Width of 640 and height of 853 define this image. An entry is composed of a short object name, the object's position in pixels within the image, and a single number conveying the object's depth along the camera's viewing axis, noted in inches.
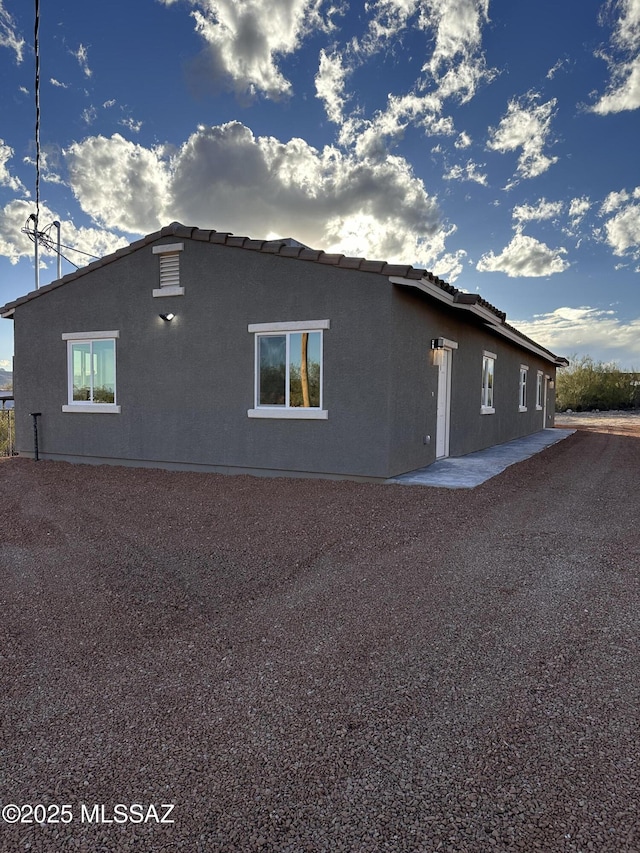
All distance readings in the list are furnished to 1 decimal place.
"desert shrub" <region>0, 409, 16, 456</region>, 485.3
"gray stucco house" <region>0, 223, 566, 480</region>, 310.0
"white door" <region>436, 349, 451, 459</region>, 398.3
